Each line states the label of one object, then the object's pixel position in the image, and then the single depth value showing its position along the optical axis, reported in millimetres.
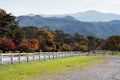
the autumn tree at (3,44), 57615
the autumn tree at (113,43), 111025
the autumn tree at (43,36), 85628
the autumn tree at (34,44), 72470
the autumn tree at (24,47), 62449
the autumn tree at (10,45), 58620
